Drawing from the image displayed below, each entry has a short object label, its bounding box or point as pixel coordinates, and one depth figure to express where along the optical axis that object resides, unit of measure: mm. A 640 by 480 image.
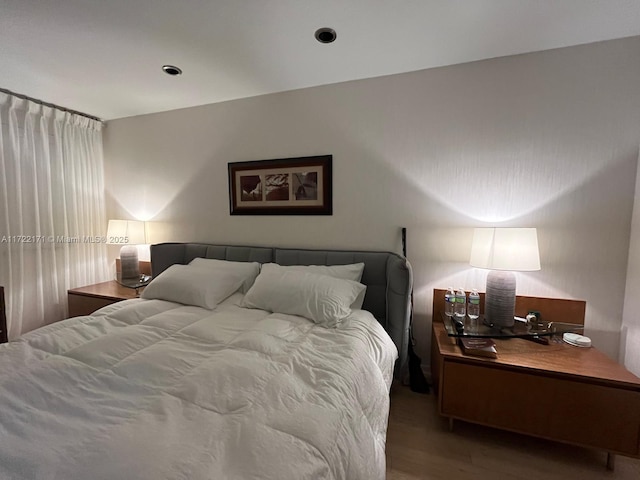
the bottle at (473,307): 1841
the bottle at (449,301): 1886
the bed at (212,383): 690
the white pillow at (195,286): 1925
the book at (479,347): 1519
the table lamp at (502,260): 1614
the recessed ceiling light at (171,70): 2074
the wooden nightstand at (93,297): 2475
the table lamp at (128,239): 2785
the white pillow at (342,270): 2012
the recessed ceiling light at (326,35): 1672
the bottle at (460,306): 1863
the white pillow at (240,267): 2184
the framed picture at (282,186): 2328
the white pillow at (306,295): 1692
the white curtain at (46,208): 2406
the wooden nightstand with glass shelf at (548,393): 1327
